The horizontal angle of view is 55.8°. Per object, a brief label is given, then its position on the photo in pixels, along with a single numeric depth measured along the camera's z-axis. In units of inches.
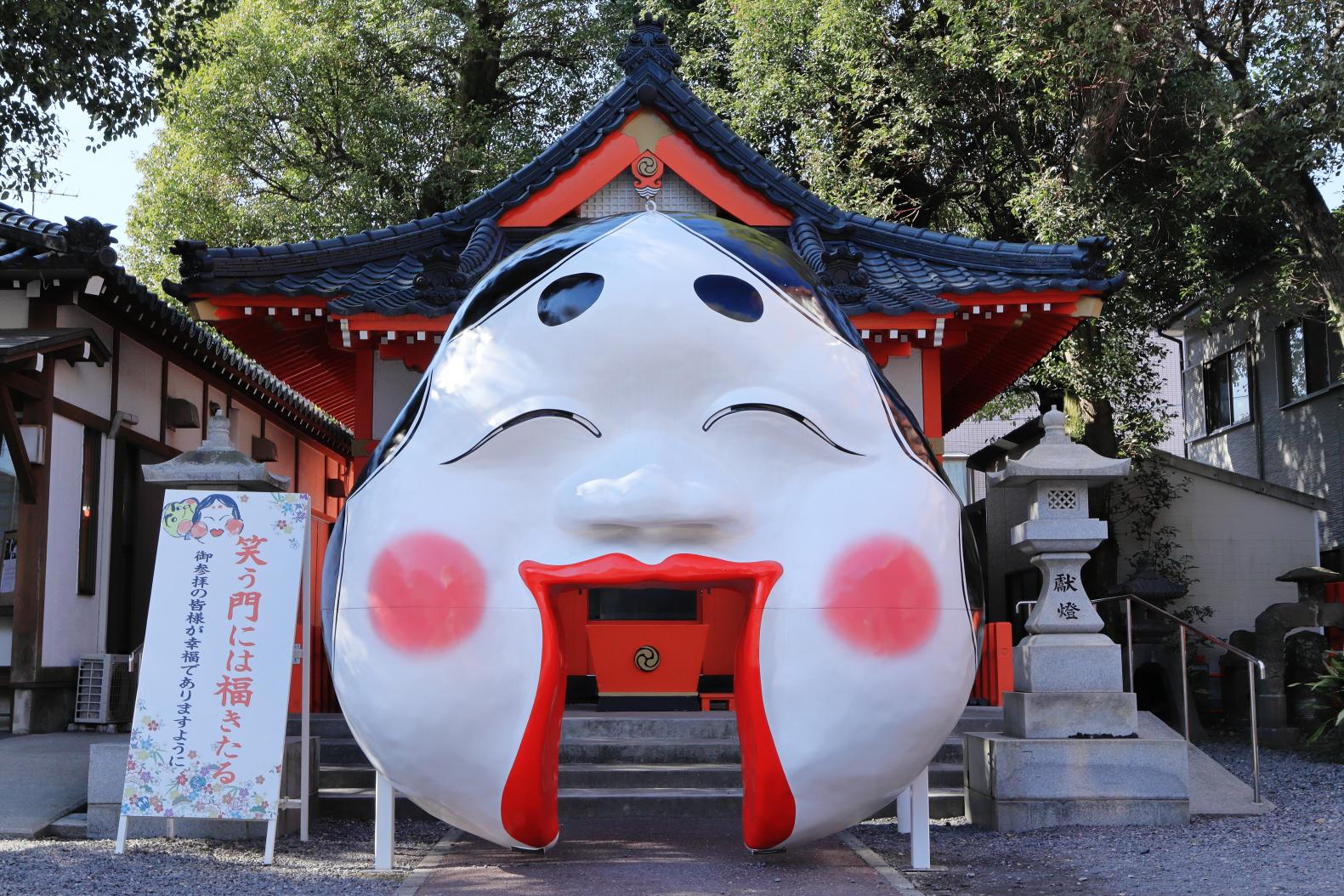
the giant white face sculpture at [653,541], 208.4
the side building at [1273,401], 747.4
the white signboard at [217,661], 290.0
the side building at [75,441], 451.8
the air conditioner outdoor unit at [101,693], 464.8
